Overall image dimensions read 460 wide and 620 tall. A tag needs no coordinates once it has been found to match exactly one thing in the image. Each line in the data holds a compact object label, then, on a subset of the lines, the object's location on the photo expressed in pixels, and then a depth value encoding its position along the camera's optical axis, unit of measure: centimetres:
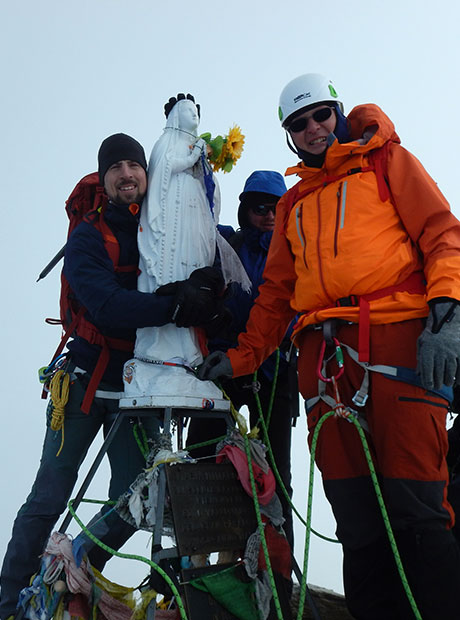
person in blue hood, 415
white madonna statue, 331
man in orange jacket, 255
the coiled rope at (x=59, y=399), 368
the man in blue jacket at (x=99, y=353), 331
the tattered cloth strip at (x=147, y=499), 301
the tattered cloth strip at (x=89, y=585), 300
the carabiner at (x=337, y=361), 283
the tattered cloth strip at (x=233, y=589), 290
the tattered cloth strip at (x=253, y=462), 330
